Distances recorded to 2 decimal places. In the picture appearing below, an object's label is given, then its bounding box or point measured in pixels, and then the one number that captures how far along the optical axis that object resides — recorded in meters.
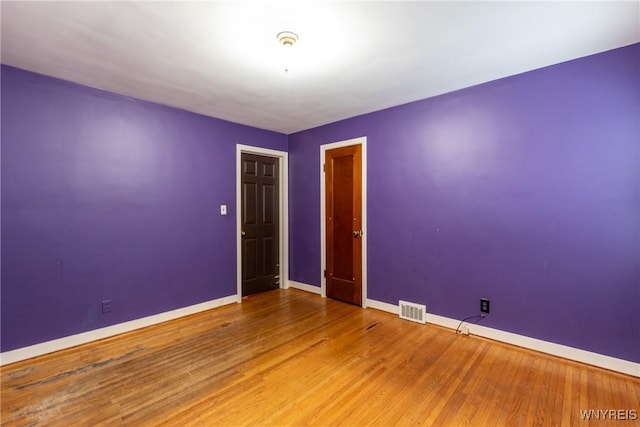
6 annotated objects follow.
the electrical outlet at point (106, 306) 2.93
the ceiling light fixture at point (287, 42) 1.98
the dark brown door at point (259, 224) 4.25
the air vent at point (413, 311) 3.28
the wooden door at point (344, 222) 3.86
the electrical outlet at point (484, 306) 2.88
